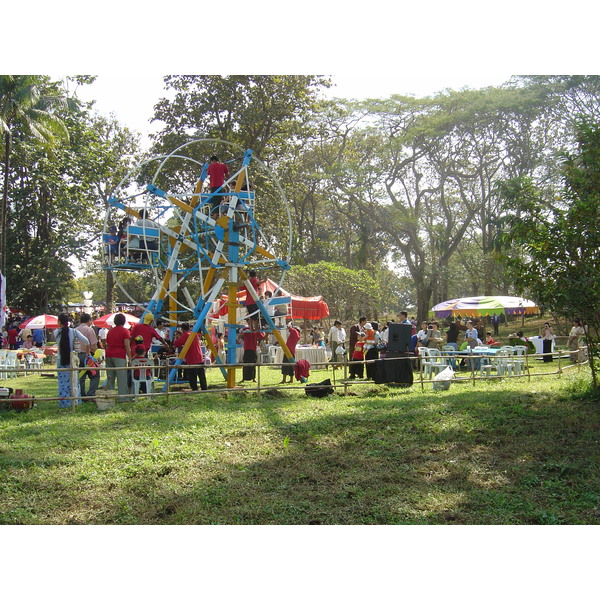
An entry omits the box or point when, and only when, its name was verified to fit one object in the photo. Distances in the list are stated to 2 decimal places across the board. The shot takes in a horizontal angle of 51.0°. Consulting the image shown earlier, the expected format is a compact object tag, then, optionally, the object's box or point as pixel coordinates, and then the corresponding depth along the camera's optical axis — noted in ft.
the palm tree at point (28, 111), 72.38
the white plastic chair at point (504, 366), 46.57
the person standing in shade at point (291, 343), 47.93
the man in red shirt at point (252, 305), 45.19
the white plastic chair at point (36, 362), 67.21
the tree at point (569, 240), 29.37
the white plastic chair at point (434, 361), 46.21
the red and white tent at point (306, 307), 73.00
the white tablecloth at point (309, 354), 63.57
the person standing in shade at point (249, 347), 45.65
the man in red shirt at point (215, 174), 42.93
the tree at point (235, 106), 81.41
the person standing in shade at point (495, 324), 107.55
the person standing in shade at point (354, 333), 51.83
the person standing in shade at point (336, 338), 59.60
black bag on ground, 37.04
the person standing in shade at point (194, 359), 39.58
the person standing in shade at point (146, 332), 37.06
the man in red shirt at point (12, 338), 81.71
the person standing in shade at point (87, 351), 36.48
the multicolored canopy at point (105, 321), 66.50
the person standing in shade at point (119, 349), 34.91
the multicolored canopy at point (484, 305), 67.36
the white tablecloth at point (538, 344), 64.03
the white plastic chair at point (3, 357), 59.25
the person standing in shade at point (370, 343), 45.16
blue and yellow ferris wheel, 42.14
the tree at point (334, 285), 97.14
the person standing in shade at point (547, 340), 63.46
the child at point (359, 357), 45.83
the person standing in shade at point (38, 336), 92.99
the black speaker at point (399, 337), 39.32
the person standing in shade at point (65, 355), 35.12
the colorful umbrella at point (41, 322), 82.79
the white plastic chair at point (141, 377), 35.86
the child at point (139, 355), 35.76
